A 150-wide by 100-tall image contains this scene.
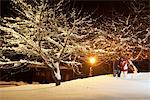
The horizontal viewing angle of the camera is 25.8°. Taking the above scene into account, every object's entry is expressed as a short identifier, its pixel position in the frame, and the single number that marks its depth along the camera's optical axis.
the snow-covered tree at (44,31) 17.22
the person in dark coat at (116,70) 17.52
